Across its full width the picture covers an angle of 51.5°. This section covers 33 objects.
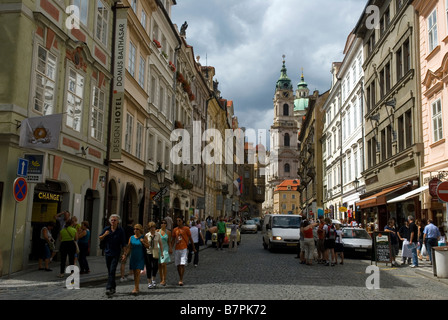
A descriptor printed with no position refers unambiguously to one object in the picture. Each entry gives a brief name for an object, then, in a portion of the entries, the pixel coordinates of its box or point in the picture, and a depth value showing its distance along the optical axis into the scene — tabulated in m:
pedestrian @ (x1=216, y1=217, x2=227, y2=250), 24.76
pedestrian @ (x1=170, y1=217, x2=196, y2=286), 11.70
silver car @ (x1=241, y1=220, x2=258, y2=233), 55.56
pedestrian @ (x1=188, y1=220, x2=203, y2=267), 17.42
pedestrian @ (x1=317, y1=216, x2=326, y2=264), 17.92
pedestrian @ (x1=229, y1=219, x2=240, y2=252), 25.08
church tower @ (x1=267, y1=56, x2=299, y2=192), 141.50
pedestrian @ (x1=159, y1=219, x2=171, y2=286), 11.30
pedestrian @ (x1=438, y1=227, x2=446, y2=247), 16.36
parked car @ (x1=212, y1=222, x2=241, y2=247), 27.12
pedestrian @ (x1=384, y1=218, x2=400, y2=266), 17.73
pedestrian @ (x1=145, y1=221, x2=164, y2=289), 11.33
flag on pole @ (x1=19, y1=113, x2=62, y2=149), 12.69
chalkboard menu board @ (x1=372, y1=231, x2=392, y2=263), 16.94
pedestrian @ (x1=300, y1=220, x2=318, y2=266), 17.28
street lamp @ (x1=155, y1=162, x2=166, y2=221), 23.02
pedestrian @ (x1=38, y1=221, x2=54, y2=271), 13.27
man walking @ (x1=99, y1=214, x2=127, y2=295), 10.08
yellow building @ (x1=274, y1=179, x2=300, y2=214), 144.25
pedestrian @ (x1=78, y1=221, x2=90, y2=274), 13.26
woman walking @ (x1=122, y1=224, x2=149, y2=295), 10.23
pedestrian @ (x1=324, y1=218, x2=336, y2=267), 17.31
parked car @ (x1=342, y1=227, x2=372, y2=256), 20.64
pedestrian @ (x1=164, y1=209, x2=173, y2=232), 25.09
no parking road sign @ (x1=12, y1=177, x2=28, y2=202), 11.40
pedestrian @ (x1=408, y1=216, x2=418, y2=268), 16.80
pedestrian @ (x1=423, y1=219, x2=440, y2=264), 16.72
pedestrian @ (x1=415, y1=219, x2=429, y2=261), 18.53
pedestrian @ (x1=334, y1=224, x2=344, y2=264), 17.86
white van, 23.11
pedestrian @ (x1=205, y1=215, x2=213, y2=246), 29.33
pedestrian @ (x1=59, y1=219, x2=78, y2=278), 12.79
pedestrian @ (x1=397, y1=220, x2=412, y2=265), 17.45
